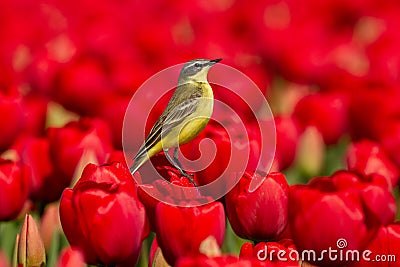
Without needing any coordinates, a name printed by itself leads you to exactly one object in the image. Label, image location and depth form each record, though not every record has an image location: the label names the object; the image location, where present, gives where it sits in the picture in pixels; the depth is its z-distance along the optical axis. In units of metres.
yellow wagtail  7.00
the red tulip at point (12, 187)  7.06
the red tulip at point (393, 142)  7.27
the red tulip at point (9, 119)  7.24
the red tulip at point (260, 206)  6.96
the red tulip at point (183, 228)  6.92
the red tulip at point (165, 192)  6.94
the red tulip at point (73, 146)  7.14
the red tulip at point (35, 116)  7.40
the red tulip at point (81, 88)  7.52
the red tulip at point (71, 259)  6.92
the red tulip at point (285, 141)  7.29
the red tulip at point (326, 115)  7.46
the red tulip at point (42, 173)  7.15
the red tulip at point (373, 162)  7.17
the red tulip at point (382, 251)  6.94
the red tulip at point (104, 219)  6.92
